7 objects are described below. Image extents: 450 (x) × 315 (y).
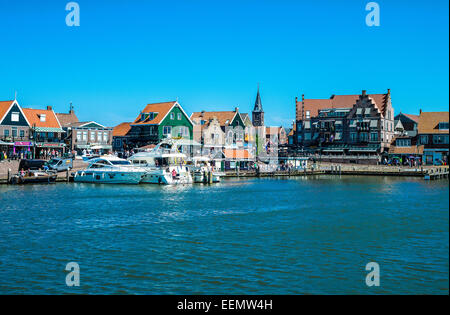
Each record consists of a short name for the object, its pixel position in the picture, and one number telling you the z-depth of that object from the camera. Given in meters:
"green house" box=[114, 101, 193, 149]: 96.81
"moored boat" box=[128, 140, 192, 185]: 70.00
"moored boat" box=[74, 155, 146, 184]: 70.12
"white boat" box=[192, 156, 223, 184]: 73.75
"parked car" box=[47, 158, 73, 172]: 76.94
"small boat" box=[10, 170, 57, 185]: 66.62
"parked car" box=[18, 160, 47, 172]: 74.69
